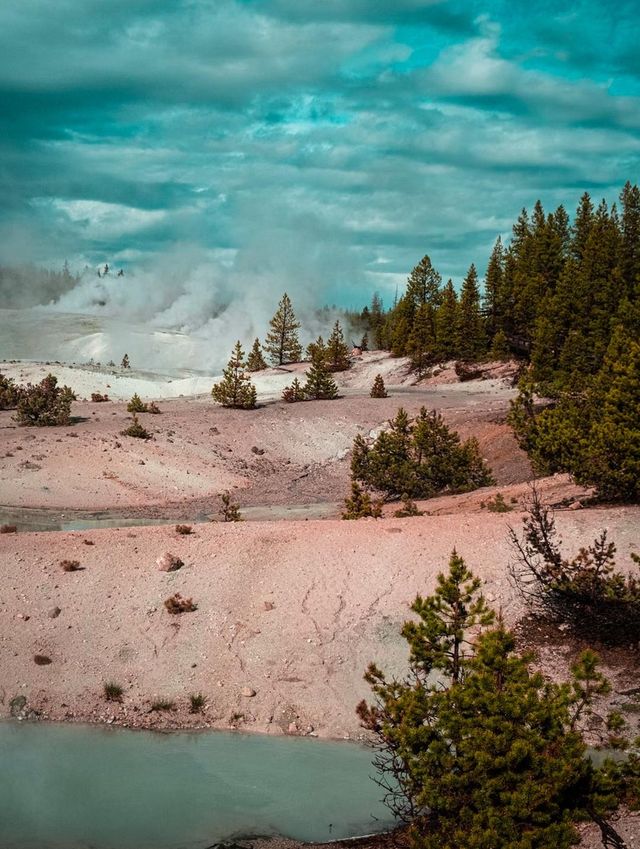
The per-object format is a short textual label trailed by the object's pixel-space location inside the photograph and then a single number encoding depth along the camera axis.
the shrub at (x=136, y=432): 41.34
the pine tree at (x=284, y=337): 84.19
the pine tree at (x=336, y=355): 81.00
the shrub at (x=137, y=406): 47.91
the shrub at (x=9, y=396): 48.72
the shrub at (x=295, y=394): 54.75
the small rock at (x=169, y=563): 18.73
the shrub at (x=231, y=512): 25.51
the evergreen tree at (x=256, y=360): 80.11
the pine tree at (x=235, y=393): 51.12
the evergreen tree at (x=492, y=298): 78.53
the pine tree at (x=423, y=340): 77.50
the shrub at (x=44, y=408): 43.25
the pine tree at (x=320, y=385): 55.19
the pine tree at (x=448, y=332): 76.75
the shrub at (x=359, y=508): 24.41
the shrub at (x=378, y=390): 57.19
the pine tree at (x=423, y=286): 93.44
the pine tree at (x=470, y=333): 74.00
